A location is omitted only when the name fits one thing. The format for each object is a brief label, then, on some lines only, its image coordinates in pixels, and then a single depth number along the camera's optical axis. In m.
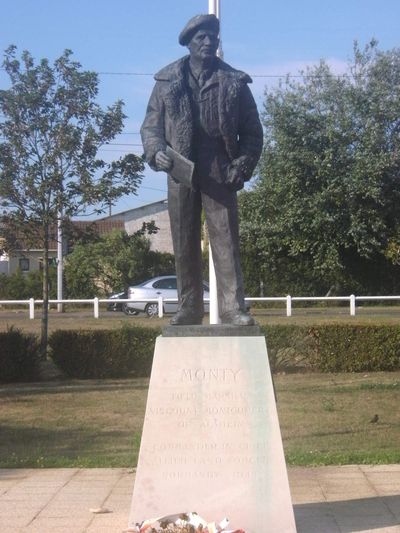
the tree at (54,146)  16.55
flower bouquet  5.58
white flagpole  10.16
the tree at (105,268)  36.62
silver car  27.30
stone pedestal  5.82
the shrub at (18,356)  15.23
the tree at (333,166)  30.73
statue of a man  6.20
